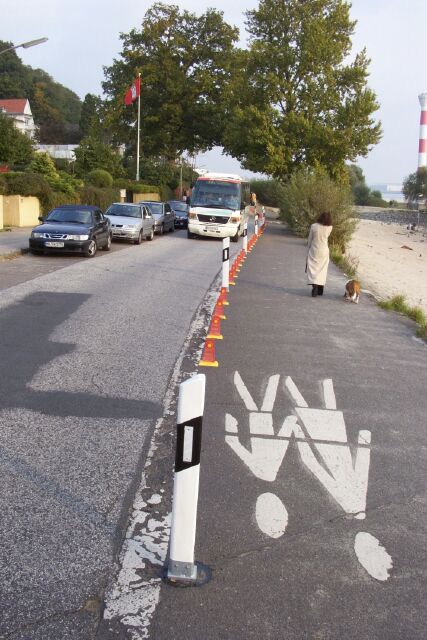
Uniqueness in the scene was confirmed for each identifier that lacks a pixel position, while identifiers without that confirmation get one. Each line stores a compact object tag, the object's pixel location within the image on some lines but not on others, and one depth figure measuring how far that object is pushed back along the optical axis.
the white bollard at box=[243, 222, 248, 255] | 22.48
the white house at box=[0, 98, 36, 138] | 93.81
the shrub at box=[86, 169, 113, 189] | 45.97
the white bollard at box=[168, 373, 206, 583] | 3.21
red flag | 54.19
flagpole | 59.19
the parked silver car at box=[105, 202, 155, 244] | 26.77
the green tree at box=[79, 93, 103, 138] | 112.52
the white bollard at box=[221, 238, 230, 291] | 12.94
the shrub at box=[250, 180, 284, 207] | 83.20
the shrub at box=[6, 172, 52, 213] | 29.33
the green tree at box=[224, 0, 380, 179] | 39.94
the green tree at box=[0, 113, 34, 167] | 48.68
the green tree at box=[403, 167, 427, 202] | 114.75
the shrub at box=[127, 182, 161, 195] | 54.94
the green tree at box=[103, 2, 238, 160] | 62.94
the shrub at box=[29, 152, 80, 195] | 32.91
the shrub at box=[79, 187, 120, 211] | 35.56
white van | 30.03
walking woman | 13.37
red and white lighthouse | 117.51
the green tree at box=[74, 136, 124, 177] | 52.91
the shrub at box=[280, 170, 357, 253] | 29.56
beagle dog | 13.90
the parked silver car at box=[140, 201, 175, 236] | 32.87
